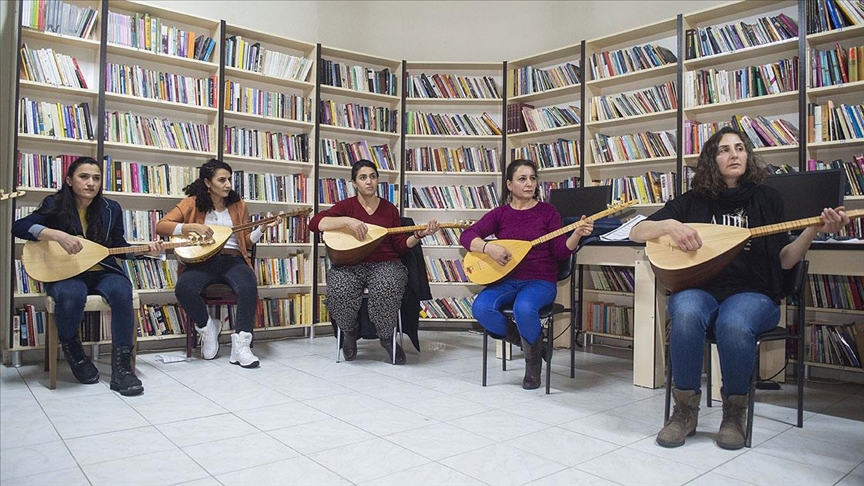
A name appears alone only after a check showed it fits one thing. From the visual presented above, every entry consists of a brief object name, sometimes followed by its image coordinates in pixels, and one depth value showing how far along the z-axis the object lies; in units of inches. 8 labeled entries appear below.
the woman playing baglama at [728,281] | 77.0
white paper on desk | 117.0
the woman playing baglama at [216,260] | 125.9
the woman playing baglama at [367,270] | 126.5
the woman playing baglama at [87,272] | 105.3
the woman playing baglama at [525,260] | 104.7
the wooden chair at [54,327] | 103.6
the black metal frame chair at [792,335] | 77.0
